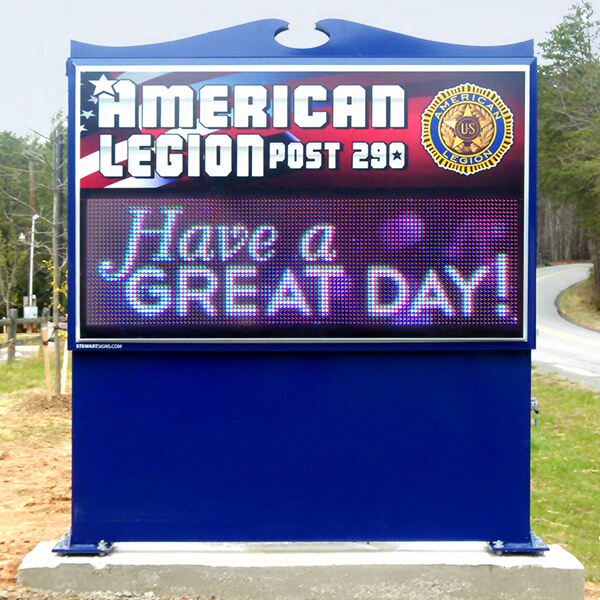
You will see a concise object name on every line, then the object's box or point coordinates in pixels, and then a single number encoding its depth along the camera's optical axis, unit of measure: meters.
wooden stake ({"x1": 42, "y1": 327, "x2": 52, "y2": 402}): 12.81
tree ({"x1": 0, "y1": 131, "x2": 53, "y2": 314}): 47.03
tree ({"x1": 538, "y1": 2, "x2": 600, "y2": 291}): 41.95
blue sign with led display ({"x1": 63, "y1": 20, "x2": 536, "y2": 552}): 4.96
